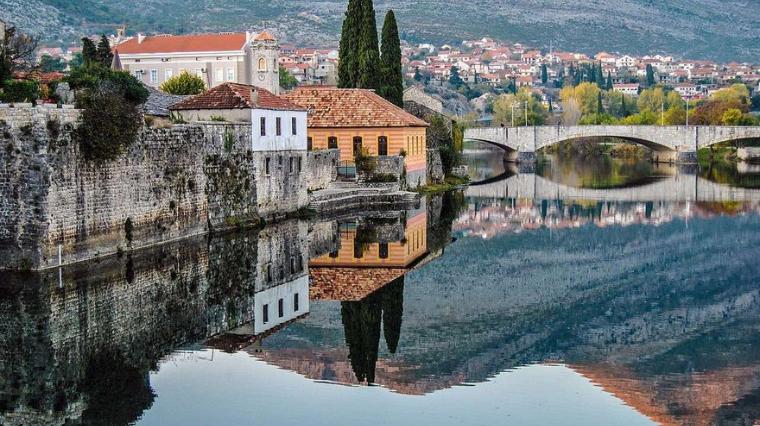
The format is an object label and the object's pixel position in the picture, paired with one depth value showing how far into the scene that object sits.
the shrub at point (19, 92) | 34.22
